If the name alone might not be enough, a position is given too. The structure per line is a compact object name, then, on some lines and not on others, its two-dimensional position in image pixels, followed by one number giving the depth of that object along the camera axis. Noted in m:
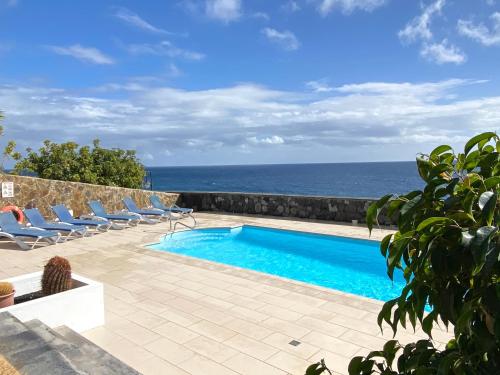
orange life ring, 10.93
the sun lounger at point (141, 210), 12.70
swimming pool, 8.34
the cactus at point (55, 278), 4.70
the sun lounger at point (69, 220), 10.82
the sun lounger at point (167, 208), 13.53
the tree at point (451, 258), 0.84
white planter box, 4.27
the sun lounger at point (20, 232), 9.20
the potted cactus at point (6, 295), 4.31
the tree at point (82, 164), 15.61
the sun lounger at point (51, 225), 10.07
